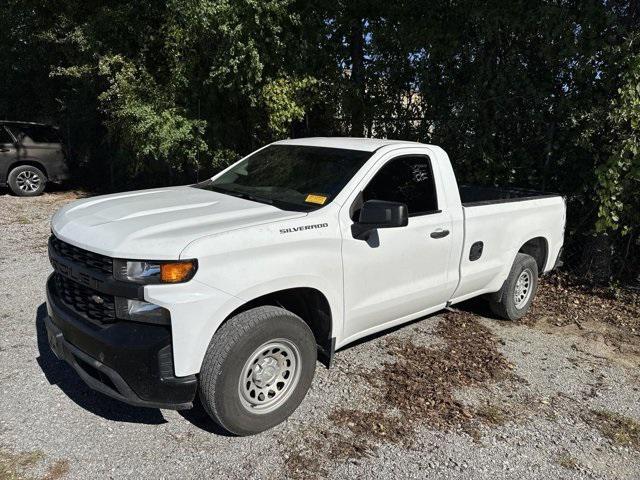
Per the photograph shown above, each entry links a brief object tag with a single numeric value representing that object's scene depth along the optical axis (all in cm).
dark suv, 1107
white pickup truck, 277
